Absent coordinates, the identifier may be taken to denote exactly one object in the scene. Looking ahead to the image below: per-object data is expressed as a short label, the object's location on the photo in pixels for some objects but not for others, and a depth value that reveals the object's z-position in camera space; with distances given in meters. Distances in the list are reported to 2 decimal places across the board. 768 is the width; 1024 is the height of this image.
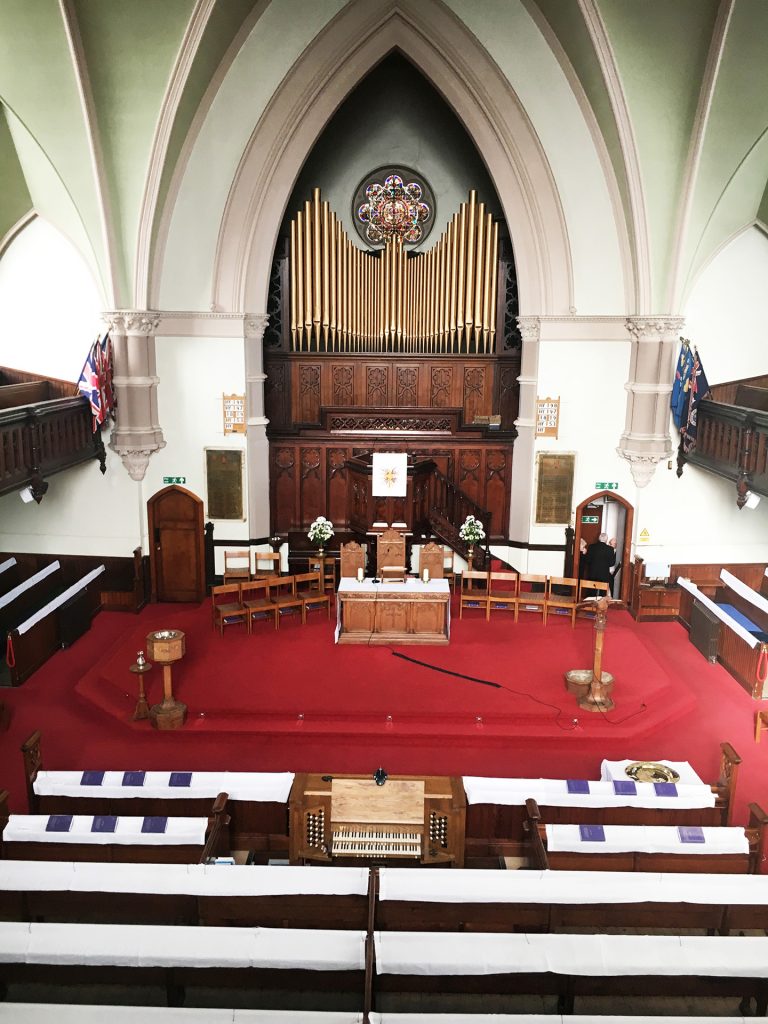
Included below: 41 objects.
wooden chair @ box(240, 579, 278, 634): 14.65
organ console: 8.59
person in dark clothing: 15.73
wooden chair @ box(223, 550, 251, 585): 16.48
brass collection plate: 9.66
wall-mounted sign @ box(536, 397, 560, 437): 16.20
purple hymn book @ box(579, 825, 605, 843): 8.25
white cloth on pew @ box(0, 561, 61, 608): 14.43
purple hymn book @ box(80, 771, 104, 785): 9.23
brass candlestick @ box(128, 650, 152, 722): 11.44
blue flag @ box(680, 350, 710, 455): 15.36
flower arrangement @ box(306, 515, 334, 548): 16.09
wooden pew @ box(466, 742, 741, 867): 8.90
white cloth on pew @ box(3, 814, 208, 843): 8.37
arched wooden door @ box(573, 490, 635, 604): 16.42
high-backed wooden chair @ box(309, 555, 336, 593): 15.95
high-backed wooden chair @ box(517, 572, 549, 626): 15.27
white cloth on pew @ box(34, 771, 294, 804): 9.07
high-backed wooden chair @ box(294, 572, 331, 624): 15.23
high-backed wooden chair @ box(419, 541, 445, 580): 14.84
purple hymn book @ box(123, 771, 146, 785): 9.25
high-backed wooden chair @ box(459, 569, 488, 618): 15.52
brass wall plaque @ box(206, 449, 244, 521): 16.42
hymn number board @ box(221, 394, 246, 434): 16.22
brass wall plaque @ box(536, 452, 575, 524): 16.39
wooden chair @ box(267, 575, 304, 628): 14.95
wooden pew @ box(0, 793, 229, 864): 8.24
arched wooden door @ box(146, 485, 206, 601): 16.64
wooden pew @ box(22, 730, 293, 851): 9.07
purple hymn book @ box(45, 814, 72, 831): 8.51
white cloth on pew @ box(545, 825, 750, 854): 8.21
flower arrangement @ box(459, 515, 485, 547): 15.95
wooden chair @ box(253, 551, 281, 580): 16.34
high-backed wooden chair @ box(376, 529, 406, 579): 14.86
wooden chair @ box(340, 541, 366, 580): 14.80
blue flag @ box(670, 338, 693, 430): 15.35
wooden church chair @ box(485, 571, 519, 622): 15.24
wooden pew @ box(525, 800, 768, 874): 8.15
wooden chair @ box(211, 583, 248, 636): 14.48
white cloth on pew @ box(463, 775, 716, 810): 8.88
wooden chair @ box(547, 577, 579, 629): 15.16
